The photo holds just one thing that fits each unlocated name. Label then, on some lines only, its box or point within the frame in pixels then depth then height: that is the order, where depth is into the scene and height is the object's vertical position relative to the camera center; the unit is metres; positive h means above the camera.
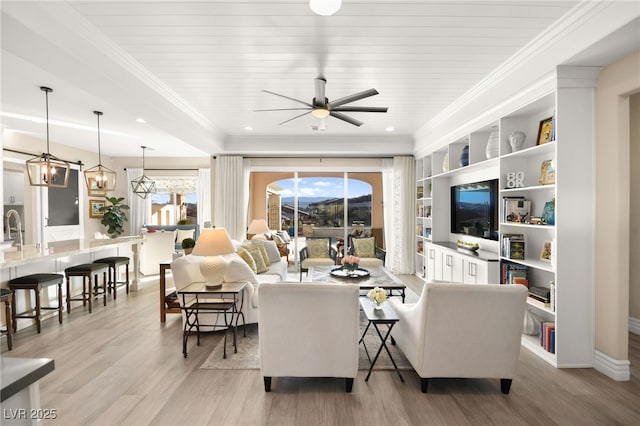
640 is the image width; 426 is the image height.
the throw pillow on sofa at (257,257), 4.91 -0.66
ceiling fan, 3.47 +1.08
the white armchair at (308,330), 2.42 -0.86
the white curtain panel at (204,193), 8.22 +0.44
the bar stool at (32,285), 3.62 -0.77
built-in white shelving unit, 2.93 +0.06
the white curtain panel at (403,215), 7.06 -0.11
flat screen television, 4.49 +0.00
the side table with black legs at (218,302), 3.27 -0.90
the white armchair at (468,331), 2.36 -0.86
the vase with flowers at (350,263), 4.32 -0.66
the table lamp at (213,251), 3.31 -0.39
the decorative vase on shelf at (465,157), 5.05 +0.78
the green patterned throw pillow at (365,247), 6.28 -0.67
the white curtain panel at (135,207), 8.30 +0.13
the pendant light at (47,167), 3.76 +0.51
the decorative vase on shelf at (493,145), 4.15 +0.78
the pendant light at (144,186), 7.81 +0.61
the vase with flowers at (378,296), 2.86 -0.72
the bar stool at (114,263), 5.04 -0.76
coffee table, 3.92 -0.85
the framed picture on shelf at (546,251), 3.42 -0.43
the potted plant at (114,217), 7.69 -0.10
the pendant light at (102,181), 5.09 +0.47
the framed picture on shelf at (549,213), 3.26 -0.04
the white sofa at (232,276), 3.71 -0.71
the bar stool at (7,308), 3.25 -0.93
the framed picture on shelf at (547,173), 3.32 +0.35
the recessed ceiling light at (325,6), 2.21 +1.33
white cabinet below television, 3.98 -0.75
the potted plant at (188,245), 4.29 -0.42
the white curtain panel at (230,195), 7.05 +0.34
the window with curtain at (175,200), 8.53 +0.30
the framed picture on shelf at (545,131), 3.32 +0.77
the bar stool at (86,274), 4.43 -0.80
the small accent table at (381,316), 2.65 -0.85
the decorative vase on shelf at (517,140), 3.73 +0.75
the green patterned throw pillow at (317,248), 6.27 -0.69
